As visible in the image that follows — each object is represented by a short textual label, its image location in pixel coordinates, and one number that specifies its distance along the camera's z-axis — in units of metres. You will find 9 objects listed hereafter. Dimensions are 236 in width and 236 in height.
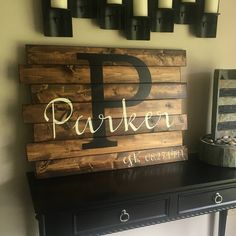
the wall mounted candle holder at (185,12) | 1.43
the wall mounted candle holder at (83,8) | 1.27
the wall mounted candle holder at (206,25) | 1.46
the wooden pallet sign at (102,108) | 1.24
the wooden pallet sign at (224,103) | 1.43
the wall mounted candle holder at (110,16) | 1.30
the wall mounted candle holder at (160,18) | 1.38
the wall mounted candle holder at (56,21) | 1.21
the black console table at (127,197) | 1.06
